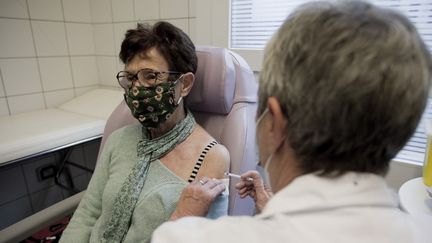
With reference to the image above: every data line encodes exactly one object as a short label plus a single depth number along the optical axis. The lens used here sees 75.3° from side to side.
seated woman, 0.96
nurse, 0.42
